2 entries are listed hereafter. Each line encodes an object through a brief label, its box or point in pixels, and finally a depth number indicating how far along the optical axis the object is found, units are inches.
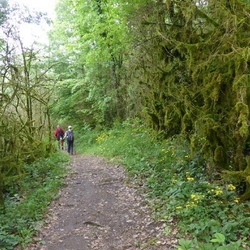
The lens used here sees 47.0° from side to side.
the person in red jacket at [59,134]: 760.3
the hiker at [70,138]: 694.5
